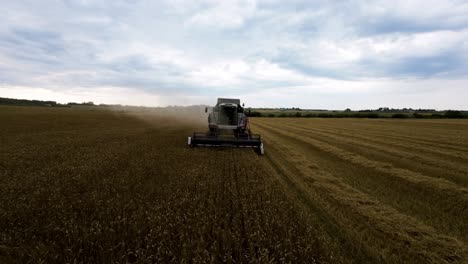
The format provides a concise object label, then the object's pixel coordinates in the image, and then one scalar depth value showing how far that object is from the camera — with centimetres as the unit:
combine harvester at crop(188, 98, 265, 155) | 1819
